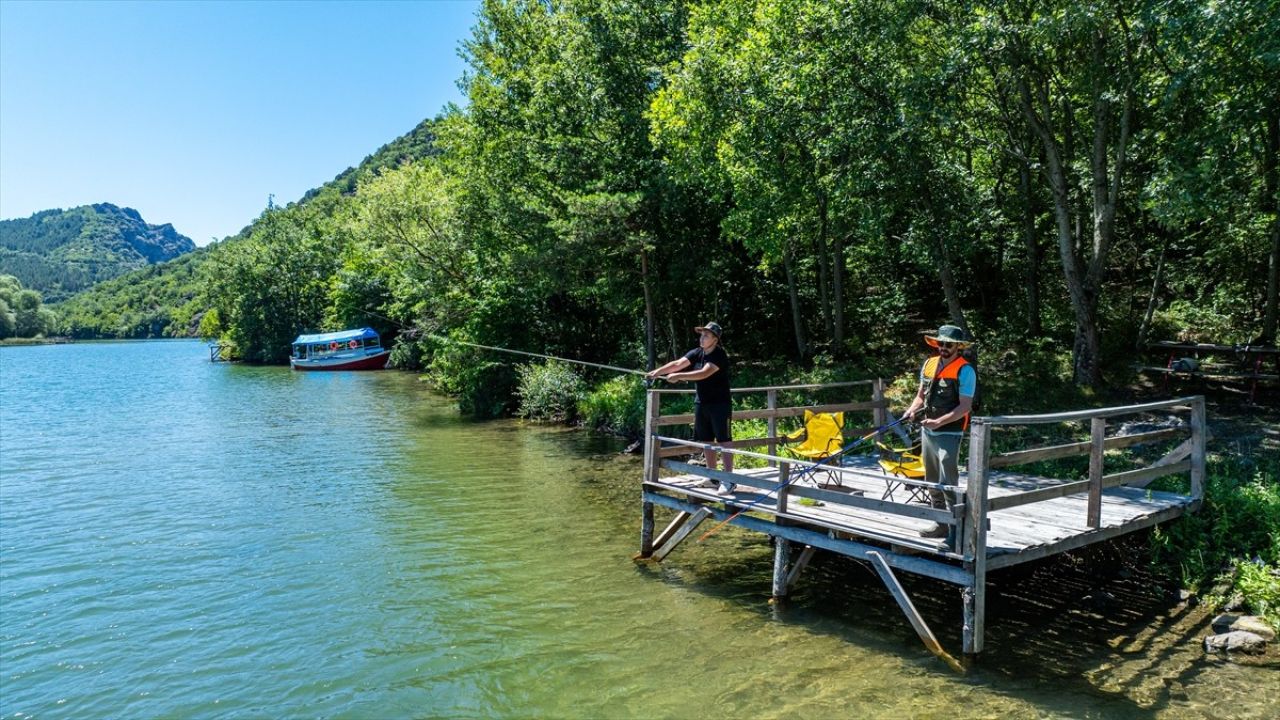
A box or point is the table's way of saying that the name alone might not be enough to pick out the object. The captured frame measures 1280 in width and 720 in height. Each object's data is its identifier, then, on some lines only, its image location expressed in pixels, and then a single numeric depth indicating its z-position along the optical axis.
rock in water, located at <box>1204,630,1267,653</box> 7.20
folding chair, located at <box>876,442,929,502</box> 8.71
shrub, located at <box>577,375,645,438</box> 21.28
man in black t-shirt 10.23
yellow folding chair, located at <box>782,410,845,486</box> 9.71
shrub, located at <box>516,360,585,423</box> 24.94
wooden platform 7.62
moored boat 56.75
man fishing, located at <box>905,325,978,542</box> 7.56
